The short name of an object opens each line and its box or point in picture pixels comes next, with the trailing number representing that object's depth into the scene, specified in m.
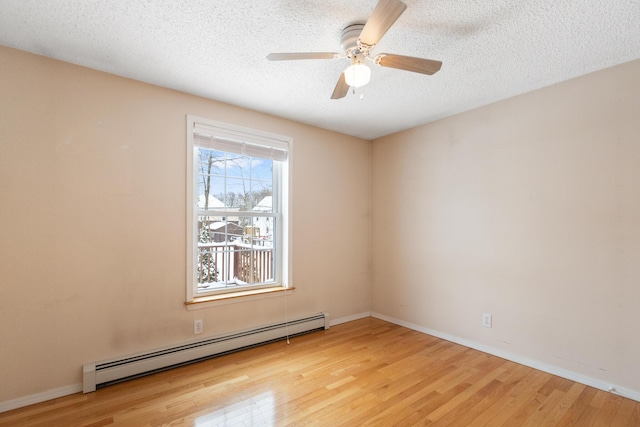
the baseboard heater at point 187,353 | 2.34
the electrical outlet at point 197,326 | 2.87
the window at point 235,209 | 2.96
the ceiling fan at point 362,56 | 1.60
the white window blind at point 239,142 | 2.98
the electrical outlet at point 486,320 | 3.07
